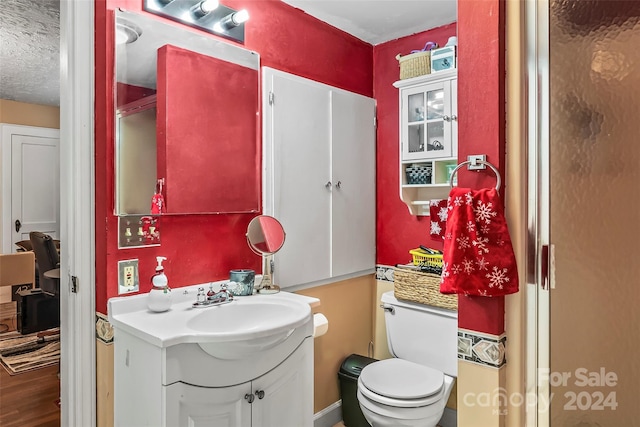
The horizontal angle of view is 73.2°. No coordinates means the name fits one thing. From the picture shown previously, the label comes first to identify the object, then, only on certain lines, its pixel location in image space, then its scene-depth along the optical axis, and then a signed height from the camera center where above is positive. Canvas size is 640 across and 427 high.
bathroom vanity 1.30 -0.50
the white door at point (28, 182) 4.66 +0.38
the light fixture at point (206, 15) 1.71 +0.83
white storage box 2.18 +0.79
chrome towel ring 1.24 +0.14
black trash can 2.31 -0.97
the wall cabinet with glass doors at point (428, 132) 2.19 +0.43
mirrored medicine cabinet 1.59 +0.38
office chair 3.61 -0.36
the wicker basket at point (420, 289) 2.10 -0.39
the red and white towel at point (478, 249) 1.22 -0.11
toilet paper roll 1.85 -0.49
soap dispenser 1.55 -0.29
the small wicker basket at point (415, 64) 2.27 +0.79
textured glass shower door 1.20 -0.01
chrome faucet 1.66 -0.33
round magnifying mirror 1.96 -0.13
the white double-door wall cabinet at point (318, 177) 2.10 +0.20
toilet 1.83 -0.76
